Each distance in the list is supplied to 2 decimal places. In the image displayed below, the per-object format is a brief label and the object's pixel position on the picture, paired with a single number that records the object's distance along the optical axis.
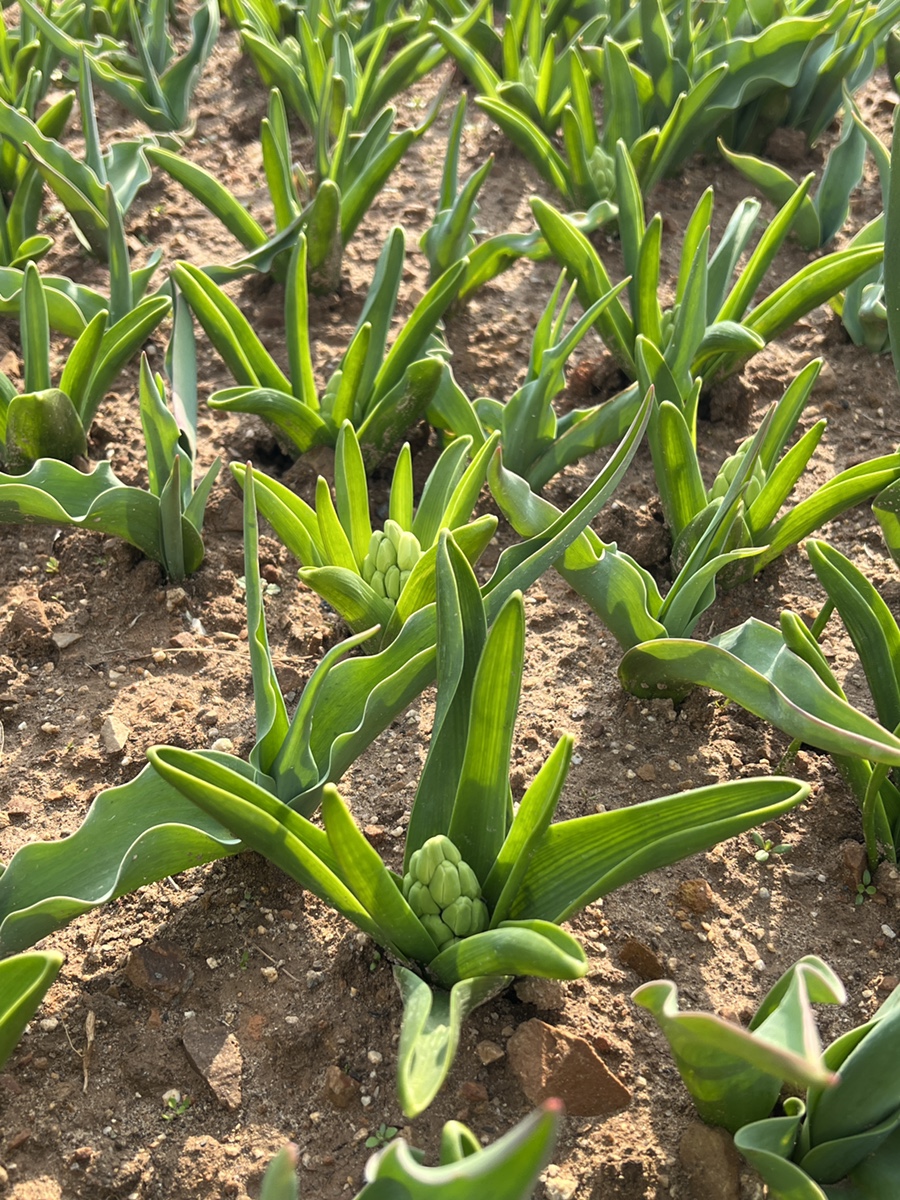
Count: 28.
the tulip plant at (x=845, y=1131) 0.40
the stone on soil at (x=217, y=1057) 0.47
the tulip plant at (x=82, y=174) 0.80
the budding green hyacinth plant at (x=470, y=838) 0.43
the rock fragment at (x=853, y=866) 0.55
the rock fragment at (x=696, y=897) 0.54
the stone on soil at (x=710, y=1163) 0.45
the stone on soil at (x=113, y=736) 0.60
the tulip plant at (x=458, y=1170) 0.29
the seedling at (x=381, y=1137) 0.46
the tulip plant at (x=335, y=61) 0.96
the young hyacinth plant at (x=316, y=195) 0.83
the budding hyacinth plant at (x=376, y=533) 0.59
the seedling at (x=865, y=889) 0.54
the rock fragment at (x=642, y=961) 0.51
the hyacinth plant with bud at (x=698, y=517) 0.57
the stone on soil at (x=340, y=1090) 0.47
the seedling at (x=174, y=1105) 0.47
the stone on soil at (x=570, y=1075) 0.47
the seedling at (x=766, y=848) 0.56
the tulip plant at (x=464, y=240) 0.81
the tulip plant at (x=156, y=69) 1.02
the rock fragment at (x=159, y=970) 0.50
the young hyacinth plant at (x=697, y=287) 0.71
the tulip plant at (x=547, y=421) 0.68
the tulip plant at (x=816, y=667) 0.50
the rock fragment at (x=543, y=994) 0.49
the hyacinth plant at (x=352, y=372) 0.69
